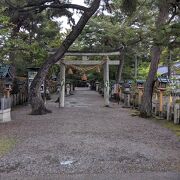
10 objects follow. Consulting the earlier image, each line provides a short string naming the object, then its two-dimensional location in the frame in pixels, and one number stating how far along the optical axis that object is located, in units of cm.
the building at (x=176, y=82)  1182
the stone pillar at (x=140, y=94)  1286
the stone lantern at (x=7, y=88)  1113
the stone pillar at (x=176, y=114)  845
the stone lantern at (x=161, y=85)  1015
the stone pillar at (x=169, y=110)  916
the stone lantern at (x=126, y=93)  1470
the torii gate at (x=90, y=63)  1377
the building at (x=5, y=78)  1082
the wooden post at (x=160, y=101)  997
